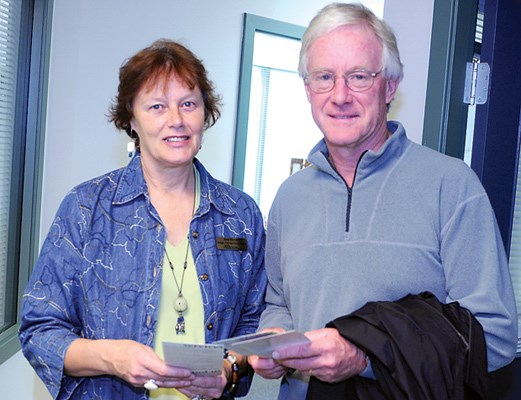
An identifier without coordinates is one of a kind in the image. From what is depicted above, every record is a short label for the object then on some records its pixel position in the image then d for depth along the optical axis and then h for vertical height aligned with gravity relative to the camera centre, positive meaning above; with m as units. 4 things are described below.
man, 1.37 -0.10
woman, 1.59 -0.27
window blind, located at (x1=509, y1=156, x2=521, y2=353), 2.11 -0.18
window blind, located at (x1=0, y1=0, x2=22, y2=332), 2.87 +0.17
